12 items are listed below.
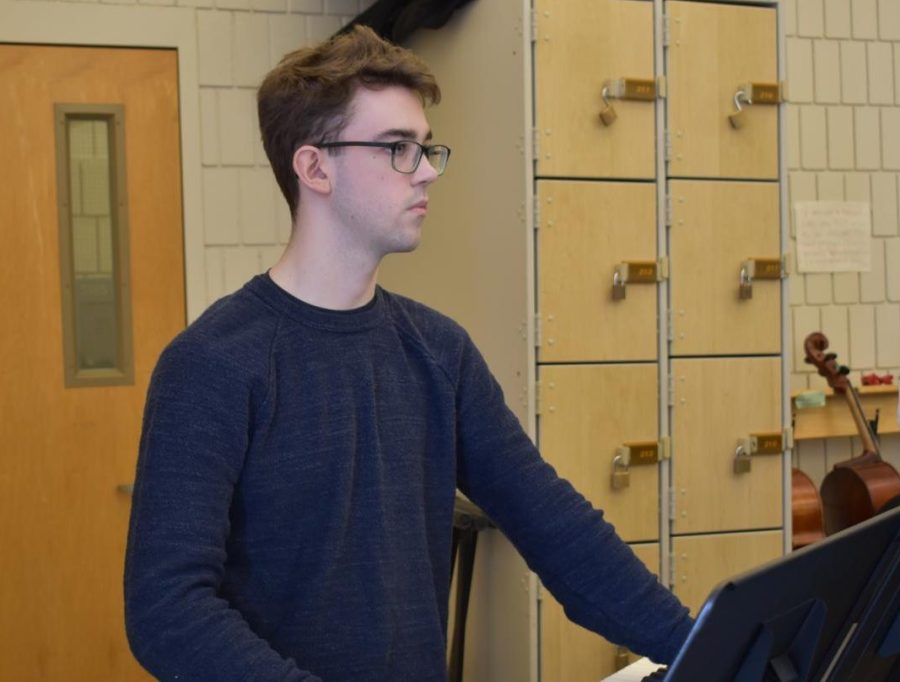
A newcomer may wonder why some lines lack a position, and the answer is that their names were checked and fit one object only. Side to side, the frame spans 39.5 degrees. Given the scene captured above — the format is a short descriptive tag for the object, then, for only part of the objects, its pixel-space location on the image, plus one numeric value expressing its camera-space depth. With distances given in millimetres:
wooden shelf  4328
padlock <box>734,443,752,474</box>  3367
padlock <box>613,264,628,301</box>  3209
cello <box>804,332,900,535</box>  3928
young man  1402
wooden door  3773
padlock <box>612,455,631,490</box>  3225
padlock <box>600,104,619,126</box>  3174
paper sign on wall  4480
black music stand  995
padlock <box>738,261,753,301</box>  3361
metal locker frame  3131
